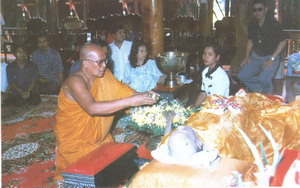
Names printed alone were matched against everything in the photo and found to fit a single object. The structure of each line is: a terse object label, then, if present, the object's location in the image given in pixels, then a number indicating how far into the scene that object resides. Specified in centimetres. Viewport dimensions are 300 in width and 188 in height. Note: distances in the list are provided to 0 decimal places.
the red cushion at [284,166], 157
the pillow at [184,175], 164
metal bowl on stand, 306
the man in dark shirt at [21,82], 564
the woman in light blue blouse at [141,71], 430
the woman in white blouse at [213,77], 359
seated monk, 257
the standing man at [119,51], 485
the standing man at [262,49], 469
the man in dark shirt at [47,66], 612
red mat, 306
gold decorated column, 518
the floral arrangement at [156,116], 248
